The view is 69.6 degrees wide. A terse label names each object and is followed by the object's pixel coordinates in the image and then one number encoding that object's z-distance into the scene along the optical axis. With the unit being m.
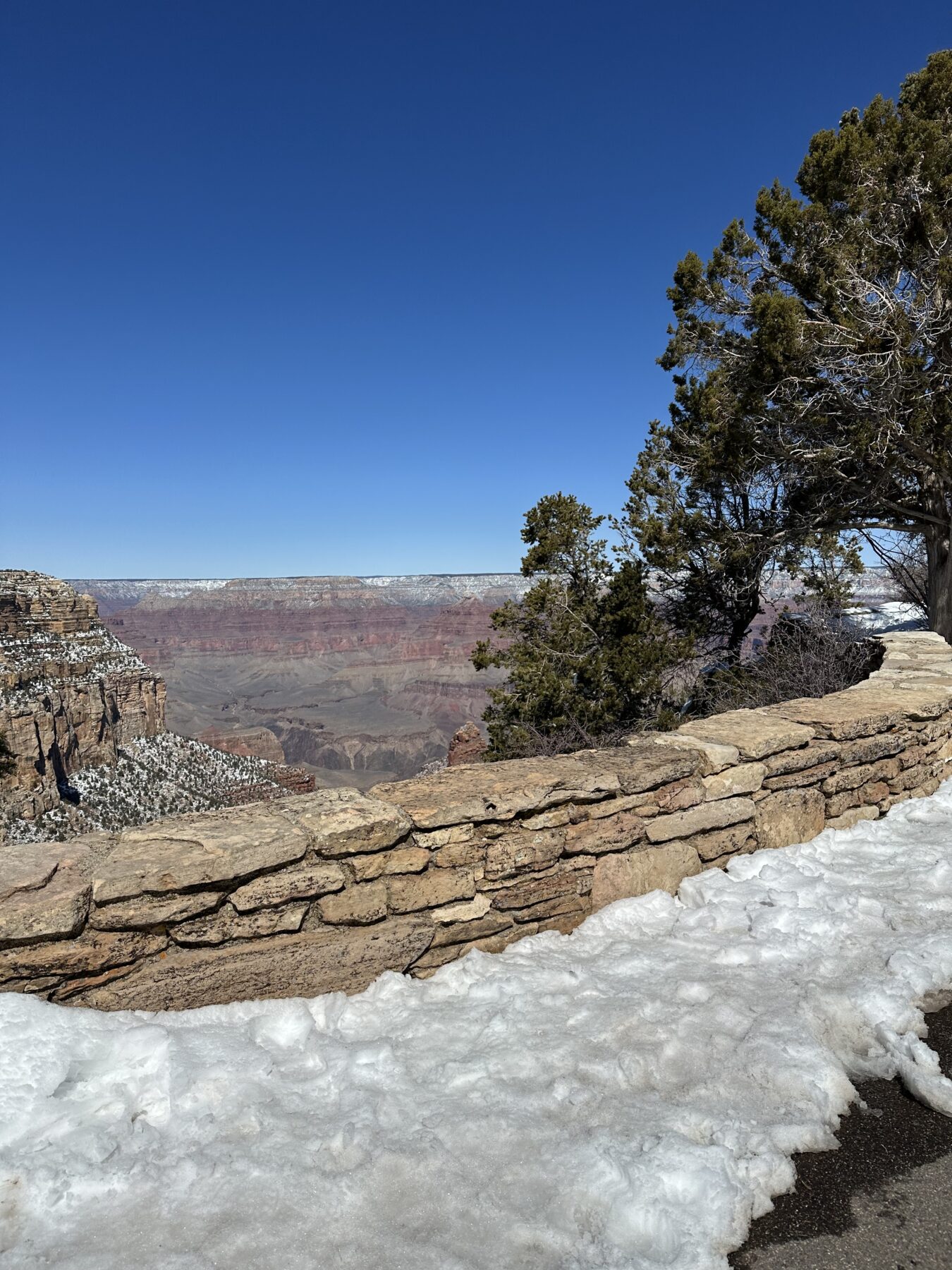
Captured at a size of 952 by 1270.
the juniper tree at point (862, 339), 9.05
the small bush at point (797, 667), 7.99
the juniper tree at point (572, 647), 10.38
